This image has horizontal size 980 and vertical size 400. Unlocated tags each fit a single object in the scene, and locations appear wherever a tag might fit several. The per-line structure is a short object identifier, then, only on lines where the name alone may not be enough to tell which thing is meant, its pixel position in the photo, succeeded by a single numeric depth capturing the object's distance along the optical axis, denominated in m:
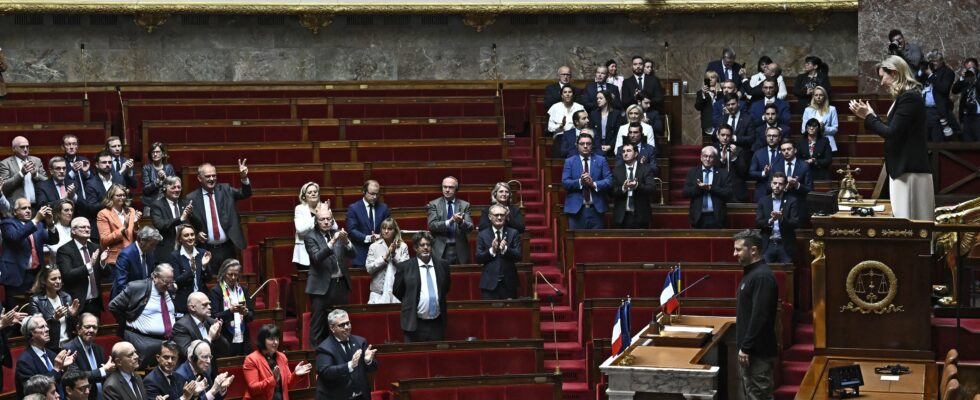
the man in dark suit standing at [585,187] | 17.83
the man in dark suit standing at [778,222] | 16.66
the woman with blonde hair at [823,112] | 19.80
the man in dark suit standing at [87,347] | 12.63
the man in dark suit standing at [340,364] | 13.09
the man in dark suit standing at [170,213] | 15.86
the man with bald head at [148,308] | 13.71
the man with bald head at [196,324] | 13.24
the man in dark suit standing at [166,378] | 12.07
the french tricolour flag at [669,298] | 13.75
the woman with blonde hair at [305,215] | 16.27
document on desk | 13.05
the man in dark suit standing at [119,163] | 17.64
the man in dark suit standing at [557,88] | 20.87
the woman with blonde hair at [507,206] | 16.64
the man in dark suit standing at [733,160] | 18.39
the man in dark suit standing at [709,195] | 17.59
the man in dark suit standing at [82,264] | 14.53
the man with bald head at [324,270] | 15.40
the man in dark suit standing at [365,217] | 16.72
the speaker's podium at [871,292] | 11.18
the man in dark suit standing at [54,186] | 16.48
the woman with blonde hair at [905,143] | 11.46
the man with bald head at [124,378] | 11.85
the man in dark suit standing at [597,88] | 20.55
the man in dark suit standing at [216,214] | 16.49
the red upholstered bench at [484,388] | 13.40
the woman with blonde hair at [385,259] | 15.73
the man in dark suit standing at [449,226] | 16.80
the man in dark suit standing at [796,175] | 17.09
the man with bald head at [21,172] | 16.48
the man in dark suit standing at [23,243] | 14.87
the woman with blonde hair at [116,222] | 15.73
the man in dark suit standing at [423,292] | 15.14
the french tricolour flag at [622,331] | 12.69
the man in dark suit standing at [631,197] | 17.80
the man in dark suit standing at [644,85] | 21.08
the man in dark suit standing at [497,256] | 16.19
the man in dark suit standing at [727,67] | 21.42
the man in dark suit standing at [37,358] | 12.36
